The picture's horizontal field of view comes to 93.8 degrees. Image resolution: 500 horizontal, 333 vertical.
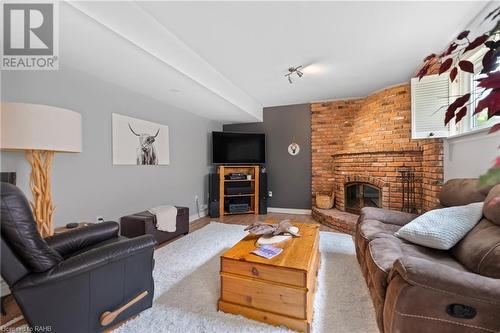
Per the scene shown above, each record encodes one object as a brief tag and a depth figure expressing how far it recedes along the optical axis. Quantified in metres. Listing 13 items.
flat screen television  4.92
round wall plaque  4.93
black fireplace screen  3.99
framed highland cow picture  3.04
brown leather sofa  1.04
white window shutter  2.69
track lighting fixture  3.07
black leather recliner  1.16
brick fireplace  3.31
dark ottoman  2.84
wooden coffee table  1.50
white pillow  1.62
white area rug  1.53
